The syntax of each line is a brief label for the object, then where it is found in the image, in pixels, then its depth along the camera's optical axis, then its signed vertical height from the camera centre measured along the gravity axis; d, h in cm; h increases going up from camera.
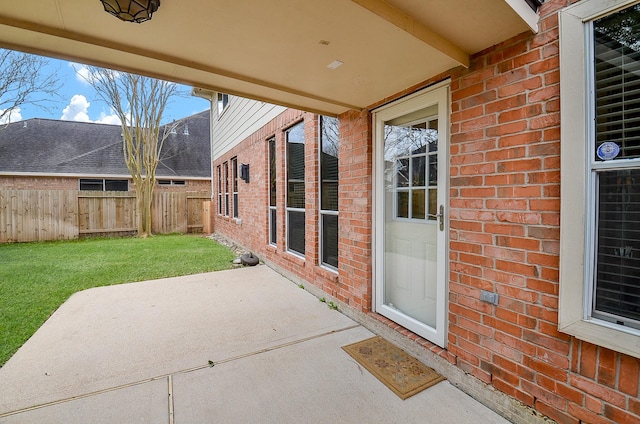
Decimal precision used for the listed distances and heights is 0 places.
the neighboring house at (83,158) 1306 +238
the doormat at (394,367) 218 -131
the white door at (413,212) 239 -6
